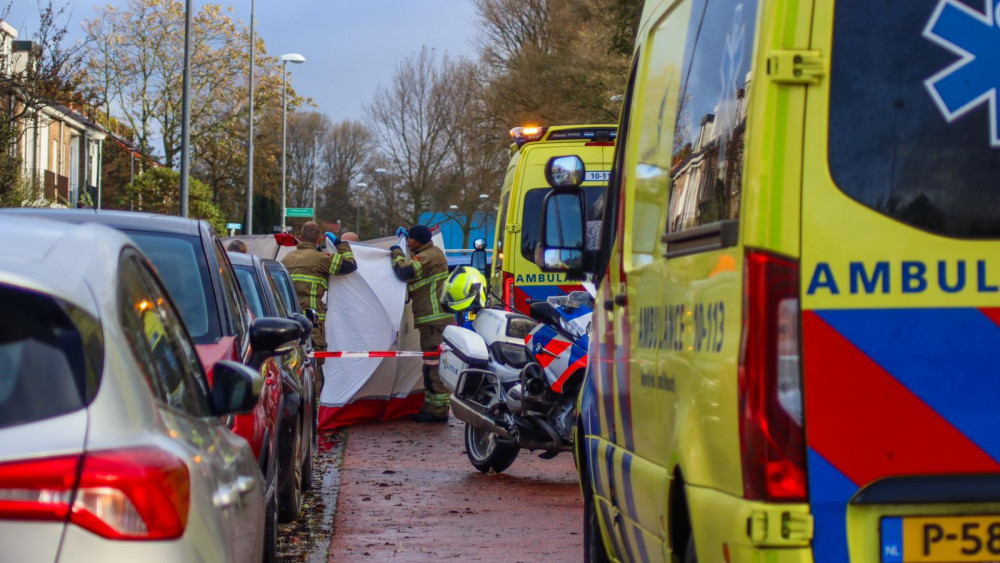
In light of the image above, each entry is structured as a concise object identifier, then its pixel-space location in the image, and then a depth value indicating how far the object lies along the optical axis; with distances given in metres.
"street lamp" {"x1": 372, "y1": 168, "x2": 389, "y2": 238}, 73.25
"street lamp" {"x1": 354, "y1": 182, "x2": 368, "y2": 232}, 97.81
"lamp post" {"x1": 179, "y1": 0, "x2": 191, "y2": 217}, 28.33
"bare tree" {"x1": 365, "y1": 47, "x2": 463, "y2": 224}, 68.69
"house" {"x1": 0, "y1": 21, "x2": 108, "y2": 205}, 60.50
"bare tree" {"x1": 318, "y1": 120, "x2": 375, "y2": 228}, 100.62
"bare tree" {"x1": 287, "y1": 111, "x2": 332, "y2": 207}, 95.38
